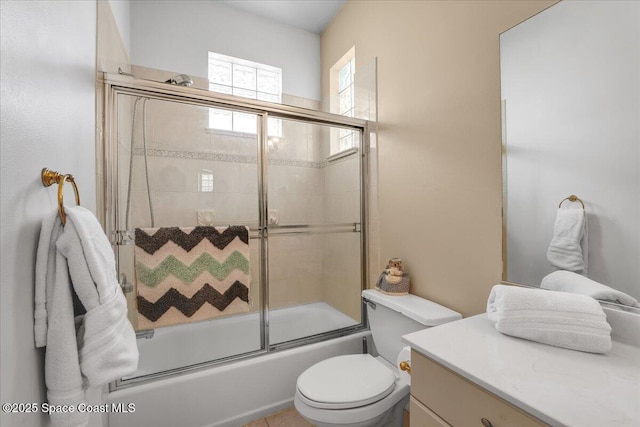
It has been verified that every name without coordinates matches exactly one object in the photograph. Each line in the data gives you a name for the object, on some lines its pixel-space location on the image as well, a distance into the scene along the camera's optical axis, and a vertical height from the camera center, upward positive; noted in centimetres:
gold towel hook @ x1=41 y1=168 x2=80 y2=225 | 63 +9
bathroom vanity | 54 -38
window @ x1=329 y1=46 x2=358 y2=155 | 204 +102
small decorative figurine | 155 -37
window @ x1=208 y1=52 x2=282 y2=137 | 234 +123
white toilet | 109 -74
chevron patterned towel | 138 -31
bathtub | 132 -85
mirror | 79 +26
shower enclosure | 142 +9
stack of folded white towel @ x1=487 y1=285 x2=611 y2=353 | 74 -30
